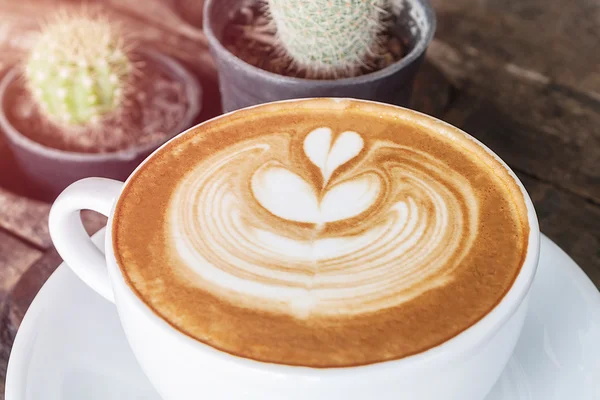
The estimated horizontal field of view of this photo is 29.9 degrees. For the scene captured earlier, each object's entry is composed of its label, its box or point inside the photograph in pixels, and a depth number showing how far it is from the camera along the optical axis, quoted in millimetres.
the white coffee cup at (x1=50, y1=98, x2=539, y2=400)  228
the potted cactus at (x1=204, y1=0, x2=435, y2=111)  325
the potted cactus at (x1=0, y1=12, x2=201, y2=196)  386
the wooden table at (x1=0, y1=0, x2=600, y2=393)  347
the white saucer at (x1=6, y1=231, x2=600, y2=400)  270
